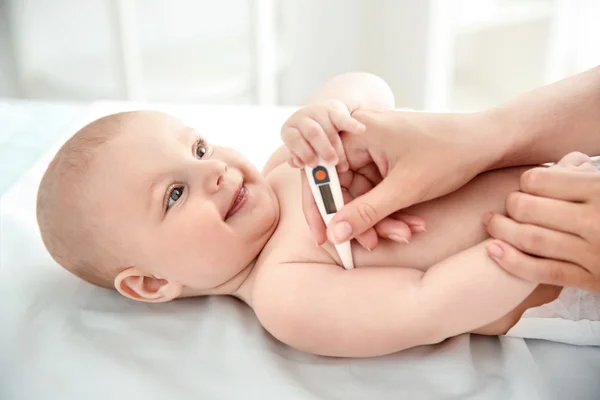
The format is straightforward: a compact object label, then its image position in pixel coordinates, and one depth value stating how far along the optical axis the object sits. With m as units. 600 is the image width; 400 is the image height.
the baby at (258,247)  0.91
